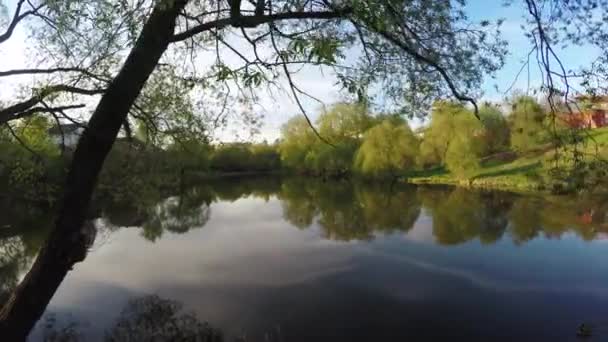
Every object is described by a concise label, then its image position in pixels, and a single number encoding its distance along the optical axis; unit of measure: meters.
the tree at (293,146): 62.67
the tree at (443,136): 40.26
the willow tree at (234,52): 2.45
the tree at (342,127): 47.56
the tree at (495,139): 41.03
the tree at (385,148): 46.56
